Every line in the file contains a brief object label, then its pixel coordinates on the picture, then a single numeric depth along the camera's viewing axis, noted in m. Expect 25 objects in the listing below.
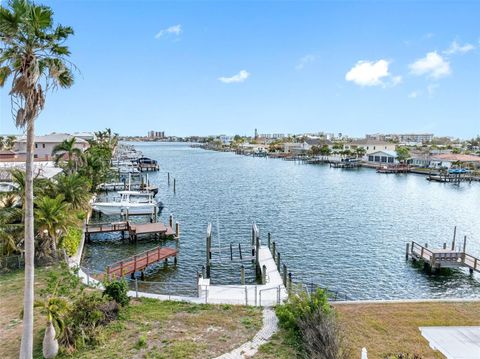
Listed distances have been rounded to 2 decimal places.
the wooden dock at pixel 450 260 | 26.40
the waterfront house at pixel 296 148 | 168.88
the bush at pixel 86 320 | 13.21
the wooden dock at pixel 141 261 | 23.09
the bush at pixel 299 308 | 14.34
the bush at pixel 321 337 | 11.88
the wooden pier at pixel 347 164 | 121.44
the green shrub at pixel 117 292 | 15.90
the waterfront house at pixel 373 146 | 152.38
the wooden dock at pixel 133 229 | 32.69
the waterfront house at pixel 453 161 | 97.44
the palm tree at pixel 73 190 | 24.91
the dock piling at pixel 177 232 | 33.58
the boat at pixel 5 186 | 31.40
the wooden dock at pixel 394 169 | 104.75
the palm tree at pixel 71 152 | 44.12
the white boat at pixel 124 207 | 42.00
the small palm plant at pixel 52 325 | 12.47
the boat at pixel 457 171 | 88.44
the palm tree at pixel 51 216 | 20.53
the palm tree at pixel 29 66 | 9.96
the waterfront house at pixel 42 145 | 74.75
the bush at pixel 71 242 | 24.30
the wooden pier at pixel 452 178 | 83.50
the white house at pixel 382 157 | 119.57
